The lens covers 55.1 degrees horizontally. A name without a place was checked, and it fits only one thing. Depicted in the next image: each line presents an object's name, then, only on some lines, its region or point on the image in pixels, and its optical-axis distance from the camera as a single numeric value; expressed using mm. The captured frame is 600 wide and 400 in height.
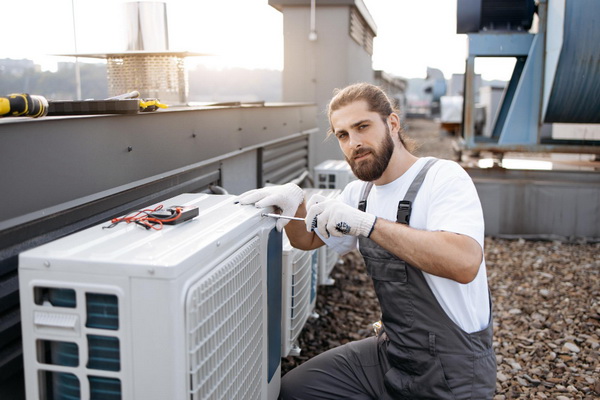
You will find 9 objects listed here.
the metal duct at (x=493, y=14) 6637
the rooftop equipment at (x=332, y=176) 5418
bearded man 2199
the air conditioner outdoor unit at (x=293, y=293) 3062
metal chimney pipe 4488
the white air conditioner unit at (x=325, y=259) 4457
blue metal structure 5977
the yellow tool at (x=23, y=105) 1863
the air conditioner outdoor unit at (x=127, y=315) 1480
